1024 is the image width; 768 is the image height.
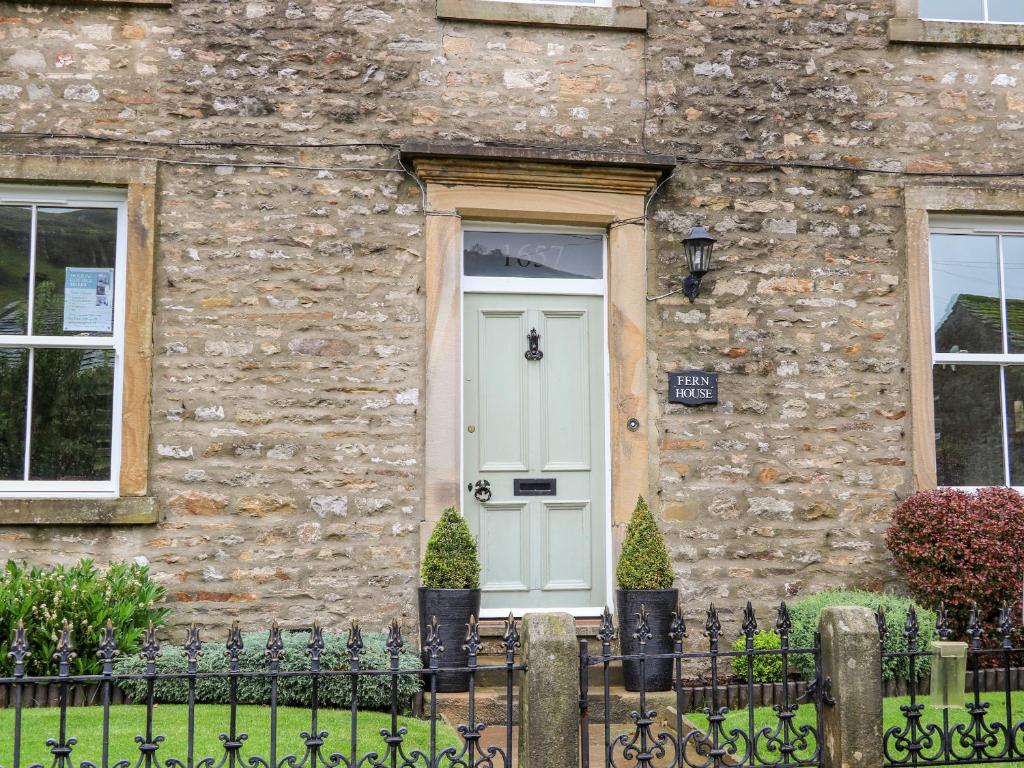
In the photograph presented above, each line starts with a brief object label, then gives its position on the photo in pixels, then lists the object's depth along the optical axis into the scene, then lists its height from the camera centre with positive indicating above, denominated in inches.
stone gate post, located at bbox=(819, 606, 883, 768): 184.7 -29.0
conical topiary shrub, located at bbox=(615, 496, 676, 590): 261.3 -8.6
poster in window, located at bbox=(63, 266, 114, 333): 282.5 +57.0
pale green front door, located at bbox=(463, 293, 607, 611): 289.9 +18.9
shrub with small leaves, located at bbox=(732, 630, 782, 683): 267.4 -34.8
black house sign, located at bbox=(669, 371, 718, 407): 291.9 +35.5
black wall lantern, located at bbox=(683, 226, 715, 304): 287.6 +70.4
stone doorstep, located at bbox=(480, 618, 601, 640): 278.5 -27.1
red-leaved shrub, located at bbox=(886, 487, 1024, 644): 279.9 -7.6
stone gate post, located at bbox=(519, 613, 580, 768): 172.1 -28.0
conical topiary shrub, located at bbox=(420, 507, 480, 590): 256.4 -8.5
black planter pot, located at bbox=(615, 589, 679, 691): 257.4 -25.1
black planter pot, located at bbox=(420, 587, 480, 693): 251.8 -22.7
